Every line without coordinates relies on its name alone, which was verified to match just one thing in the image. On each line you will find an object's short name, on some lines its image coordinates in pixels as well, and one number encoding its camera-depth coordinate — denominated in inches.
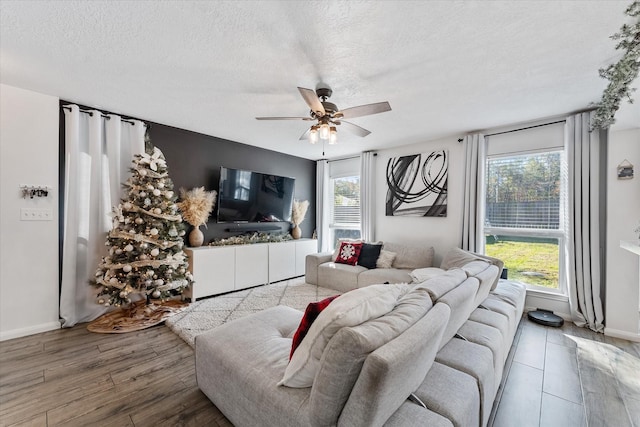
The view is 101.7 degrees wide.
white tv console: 143.7
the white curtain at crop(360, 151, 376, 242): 194.4
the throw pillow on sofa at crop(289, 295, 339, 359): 50.2
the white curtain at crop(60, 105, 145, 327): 114.7
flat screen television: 165.8
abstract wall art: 163.1
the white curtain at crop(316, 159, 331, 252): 227.3
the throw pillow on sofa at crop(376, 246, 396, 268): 161.3
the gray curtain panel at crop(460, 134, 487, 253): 144.9
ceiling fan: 87.5
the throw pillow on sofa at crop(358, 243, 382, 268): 165.3
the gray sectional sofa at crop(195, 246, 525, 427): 36.7
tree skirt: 110.0
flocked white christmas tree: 112.5
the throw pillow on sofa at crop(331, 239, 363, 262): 178.3
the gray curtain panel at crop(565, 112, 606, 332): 113.7
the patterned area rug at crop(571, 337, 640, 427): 66.3
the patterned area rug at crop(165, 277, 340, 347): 112.0
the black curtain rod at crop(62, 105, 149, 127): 115.6
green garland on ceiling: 63.1
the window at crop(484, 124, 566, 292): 128.7
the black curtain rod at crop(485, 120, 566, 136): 125.7
